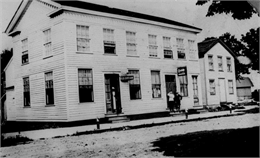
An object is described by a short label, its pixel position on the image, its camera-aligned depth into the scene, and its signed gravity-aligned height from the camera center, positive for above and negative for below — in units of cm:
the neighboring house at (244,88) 5055 +27
